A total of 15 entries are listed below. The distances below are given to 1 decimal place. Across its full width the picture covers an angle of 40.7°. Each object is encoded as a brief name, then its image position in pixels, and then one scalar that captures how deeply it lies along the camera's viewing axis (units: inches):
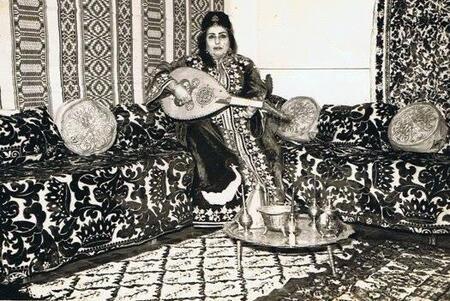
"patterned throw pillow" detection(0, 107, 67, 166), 149.9
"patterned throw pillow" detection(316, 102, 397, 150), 188.1
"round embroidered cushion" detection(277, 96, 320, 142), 190.7
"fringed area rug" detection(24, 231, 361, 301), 123.7
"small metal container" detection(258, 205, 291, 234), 129.9
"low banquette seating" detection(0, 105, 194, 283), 130.3
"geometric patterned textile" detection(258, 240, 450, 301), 119.1
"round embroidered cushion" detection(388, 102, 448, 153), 168.6
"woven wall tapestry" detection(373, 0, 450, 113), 196.4
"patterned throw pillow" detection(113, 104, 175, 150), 179.9
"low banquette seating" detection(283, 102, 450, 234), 156.9
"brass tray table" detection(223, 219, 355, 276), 121.3
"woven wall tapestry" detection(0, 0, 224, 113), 175.2
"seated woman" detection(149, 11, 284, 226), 175.5
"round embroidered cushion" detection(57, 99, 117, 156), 162.7
